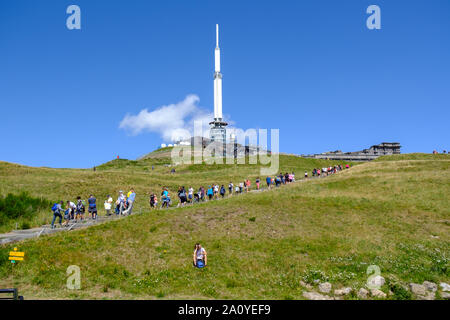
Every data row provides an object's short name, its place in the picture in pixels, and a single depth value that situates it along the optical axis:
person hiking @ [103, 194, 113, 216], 33.66
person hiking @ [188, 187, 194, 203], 40.62
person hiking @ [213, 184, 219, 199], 42.69
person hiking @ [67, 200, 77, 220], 30.79
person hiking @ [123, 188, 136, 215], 32.09
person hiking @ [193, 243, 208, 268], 20.17
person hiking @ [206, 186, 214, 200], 39.12
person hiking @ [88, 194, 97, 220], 31.09
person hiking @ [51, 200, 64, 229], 28.44
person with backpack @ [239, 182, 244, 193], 47.43
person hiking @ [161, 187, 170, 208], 34.94
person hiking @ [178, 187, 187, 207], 35.91
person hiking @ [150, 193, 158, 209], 35.62
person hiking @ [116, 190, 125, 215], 32.31
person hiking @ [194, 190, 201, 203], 40.31
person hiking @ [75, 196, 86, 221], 31.75
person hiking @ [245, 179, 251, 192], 46.72
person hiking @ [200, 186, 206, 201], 40.28
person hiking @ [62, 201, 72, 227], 29.50
